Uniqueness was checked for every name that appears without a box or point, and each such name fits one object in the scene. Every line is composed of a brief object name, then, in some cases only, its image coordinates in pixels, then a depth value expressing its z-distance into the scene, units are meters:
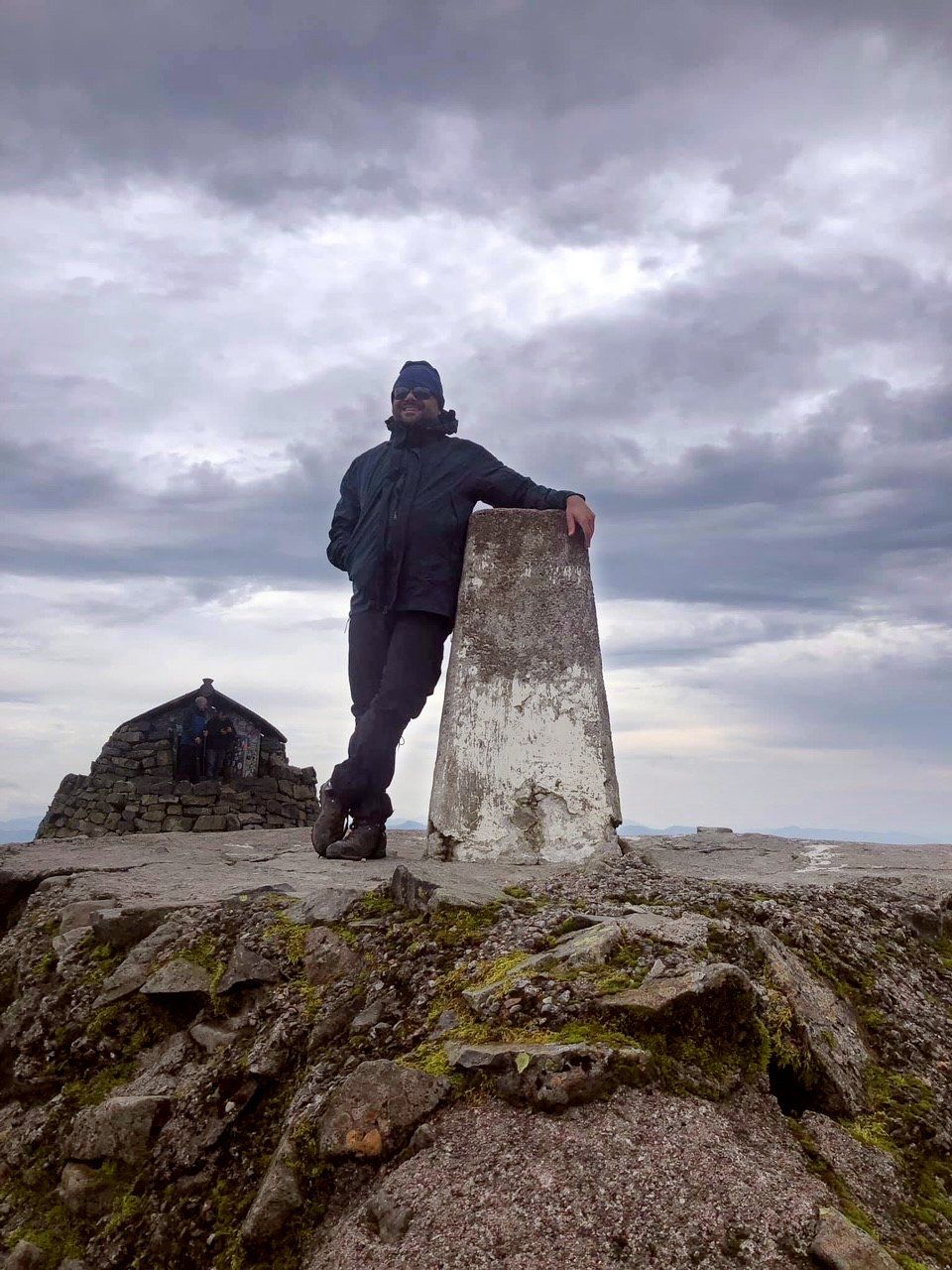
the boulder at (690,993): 2.68
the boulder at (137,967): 3.79
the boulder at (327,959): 3.40
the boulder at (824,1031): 2.88
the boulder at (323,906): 3.77
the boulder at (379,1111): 2.48
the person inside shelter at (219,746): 17.08
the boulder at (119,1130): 3.02
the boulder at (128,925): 4.12
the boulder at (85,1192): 2.92
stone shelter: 16.17
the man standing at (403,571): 5.95
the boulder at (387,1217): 2.20
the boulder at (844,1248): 2.06
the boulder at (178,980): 3.62
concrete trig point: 5.60
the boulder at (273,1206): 2.45
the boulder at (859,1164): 2.49
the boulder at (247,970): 3.53
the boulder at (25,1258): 2.83
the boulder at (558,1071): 2.41
